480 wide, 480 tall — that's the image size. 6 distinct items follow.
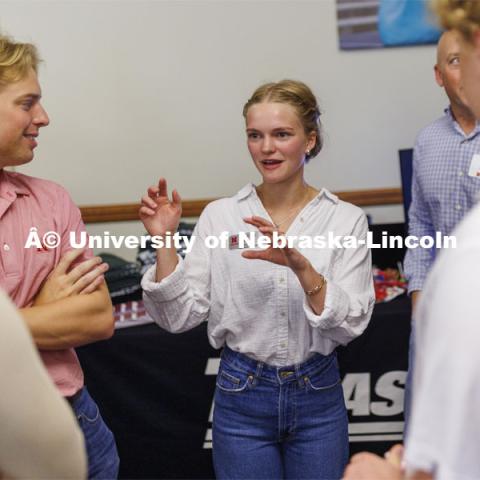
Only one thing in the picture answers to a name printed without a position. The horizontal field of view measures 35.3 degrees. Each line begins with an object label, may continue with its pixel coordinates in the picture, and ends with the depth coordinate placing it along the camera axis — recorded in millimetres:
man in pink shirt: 1751
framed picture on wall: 3506
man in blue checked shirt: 2252
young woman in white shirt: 1980
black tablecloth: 2896
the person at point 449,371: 917
